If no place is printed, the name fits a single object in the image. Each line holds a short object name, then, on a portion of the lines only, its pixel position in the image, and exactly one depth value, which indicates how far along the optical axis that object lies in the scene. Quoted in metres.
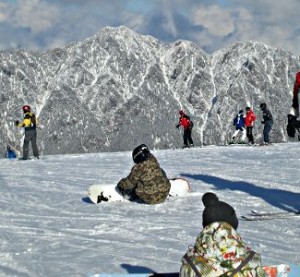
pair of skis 10.36
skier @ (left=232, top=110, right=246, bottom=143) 30.72
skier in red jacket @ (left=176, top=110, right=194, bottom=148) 30.09
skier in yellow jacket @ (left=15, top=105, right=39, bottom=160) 23.28
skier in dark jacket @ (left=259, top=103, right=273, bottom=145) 27.72
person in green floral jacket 4.90
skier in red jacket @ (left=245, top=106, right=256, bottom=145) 29.56
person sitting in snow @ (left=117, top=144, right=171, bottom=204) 12.27
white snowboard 12.92
